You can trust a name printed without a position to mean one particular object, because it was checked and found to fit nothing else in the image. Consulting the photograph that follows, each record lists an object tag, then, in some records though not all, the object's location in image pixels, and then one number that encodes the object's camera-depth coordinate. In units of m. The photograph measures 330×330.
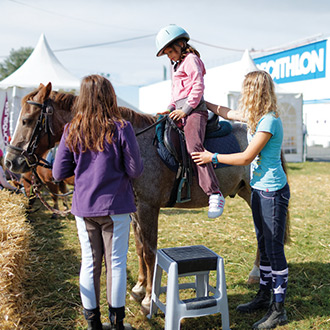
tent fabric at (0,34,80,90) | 10.59
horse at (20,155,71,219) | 6.39
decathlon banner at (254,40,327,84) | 18.50
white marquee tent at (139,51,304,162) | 13.80
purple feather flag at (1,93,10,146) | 10.70
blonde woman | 2.79
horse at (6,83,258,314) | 3.27
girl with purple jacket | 2.41
